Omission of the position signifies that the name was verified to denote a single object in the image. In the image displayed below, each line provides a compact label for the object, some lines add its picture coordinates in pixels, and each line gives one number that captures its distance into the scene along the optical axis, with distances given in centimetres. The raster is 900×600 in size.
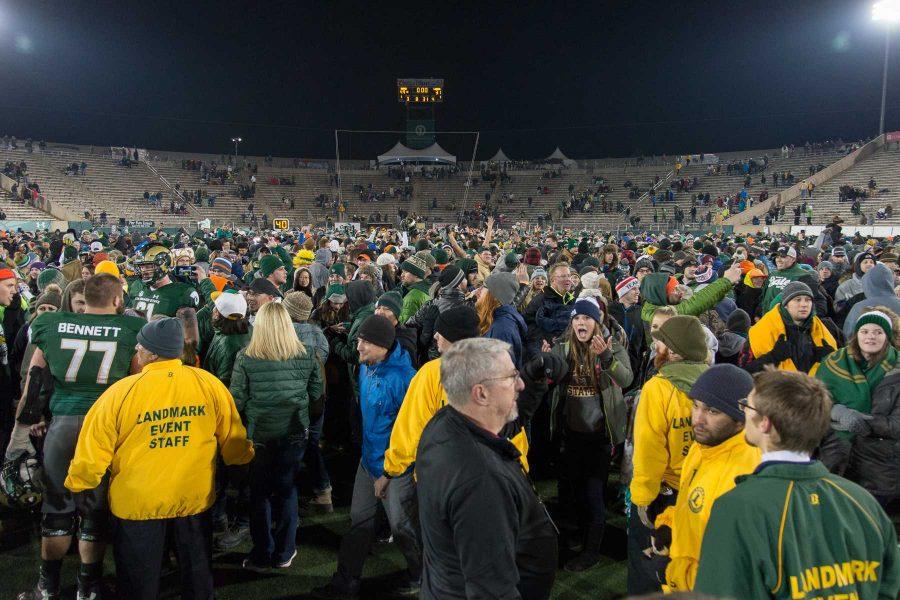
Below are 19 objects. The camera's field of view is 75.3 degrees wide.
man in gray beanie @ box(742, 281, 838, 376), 439
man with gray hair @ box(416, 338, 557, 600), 169
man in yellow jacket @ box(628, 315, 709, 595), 277
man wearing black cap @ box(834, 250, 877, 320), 679
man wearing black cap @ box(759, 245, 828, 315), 636
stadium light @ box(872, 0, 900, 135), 2659
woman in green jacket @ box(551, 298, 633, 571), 388
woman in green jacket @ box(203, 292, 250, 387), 437
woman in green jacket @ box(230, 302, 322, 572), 384
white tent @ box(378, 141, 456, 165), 4881
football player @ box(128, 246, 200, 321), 515
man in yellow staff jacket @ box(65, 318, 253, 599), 288
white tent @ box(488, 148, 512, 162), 5078
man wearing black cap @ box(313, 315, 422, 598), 351
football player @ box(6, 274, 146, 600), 335
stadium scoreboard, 5281
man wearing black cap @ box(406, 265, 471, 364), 473
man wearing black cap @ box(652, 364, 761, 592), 219
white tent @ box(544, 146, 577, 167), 4856
